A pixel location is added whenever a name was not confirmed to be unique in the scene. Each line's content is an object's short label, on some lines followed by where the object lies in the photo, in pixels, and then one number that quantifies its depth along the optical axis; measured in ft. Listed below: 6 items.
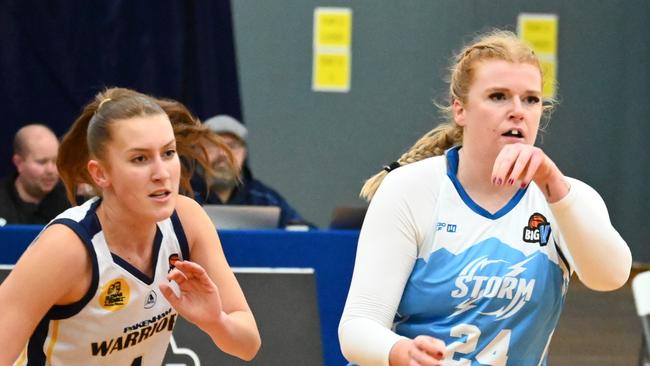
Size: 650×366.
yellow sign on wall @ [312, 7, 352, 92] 61.81
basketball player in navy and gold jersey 17.48
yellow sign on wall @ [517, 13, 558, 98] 62.55
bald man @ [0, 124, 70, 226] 40.82
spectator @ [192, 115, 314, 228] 41.27
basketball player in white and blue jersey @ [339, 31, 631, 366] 18.06
